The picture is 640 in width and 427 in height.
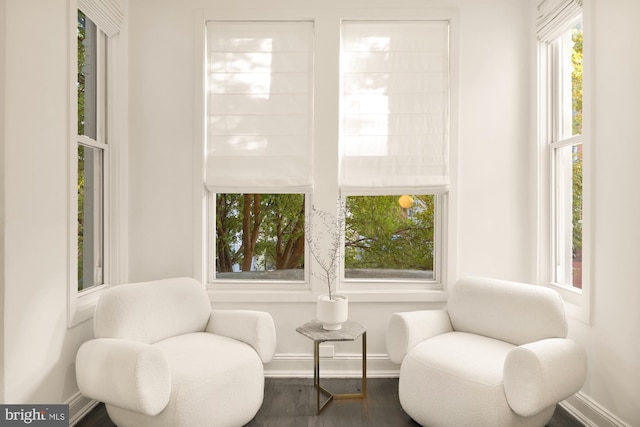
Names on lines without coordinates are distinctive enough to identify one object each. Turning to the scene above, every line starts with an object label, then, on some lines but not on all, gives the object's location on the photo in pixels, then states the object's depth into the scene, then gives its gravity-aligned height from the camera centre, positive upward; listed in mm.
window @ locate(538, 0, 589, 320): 2559 +548
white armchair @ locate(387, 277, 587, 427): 1843 -753
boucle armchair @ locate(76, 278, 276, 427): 1836 -758
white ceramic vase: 2402 -602
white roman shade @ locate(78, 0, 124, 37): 2453 +1294
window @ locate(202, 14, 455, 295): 2865 +772
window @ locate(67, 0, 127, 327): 2353 +400
